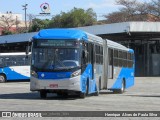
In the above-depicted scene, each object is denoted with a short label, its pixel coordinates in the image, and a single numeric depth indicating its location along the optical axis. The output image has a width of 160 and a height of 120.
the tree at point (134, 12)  86.44
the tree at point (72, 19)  96.94
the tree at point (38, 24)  99.84
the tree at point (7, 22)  124.74
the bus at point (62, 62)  21.72
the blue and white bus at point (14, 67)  46.84
